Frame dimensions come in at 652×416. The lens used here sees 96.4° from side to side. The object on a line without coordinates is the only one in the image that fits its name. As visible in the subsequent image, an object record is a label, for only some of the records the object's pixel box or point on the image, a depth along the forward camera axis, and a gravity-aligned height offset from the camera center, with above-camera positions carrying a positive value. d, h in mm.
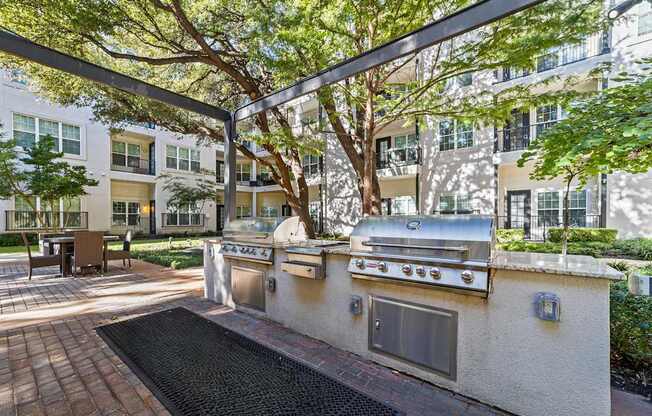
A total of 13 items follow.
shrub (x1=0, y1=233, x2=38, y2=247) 13844 -1622
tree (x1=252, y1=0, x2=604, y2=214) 5848 +3477
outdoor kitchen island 2055 -1052
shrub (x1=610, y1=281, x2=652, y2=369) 2799 -1300
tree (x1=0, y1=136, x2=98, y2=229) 11289 +1201
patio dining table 7273 -1145
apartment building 10562 +1877
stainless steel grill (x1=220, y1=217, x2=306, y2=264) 4273 -488
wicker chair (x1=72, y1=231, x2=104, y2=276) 7215 -1119
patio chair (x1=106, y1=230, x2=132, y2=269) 8023 -1334
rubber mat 2408 -1680
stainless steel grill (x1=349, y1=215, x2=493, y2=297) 2411 -433
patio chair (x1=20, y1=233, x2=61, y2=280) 6816 -1325
